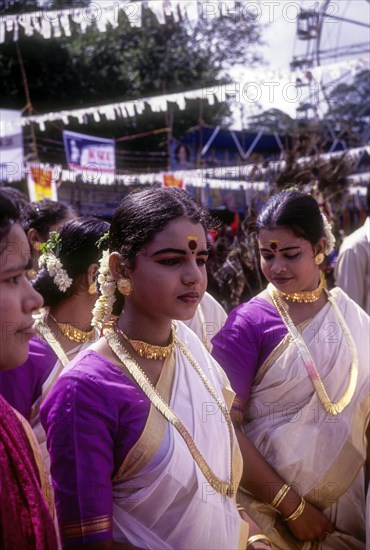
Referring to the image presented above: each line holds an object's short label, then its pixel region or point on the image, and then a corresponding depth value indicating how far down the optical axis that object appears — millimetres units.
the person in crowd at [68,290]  2746
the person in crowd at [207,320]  3633
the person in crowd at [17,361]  1492
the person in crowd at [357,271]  4477
